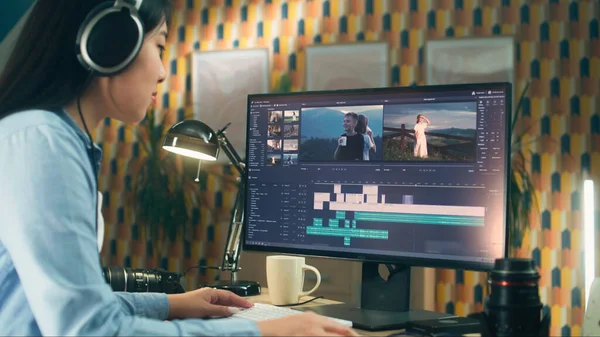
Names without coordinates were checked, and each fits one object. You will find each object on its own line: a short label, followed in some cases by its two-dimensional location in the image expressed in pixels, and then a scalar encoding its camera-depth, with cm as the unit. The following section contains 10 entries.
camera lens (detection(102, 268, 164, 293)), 149
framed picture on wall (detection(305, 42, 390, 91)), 396
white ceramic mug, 152
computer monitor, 127
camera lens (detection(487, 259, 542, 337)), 102
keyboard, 126
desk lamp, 164
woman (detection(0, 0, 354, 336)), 87
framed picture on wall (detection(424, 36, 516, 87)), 371
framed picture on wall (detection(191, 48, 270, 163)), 419
